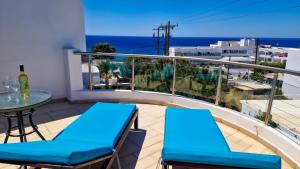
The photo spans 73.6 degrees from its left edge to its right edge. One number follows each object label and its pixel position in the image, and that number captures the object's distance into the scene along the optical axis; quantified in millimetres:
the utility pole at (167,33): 23944
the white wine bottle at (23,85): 2244
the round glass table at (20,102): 1981
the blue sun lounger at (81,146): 1311
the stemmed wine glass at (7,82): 2432
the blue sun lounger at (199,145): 1333
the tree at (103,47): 26841
